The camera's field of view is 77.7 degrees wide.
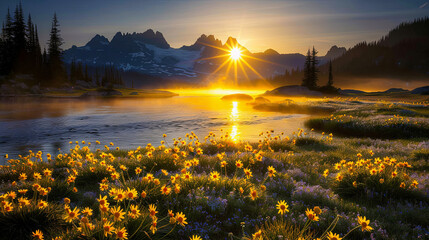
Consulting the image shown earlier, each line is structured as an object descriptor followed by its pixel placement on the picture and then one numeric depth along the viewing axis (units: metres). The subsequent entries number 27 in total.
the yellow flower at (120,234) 2.82
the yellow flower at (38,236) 3.12
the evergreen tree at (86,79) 126.44
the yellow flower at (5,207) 3.60
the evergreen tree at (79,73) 123.31
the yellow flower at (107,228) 2.88
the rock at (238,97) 83.14
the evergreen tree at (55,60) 97.81
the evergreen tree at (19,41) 93.00
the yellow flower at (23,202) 3.95
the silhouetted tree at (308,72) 92.22
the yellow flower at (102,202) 3.18
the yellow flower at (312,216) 2.94
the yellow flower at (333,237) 2.66
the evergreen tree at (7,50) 90.38
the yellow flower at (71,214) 3.14
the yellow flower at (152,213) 3.09
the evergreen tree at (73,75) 114.38
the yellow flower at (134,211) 3.24
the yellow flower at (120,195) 3.42
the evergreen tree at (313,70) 91.31
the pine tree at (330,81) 92.62
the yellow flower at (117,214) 3.02
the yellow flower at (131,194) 3.32
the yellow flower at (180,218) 3.12
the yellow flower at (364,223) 2.88
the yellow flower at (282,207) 3.30
